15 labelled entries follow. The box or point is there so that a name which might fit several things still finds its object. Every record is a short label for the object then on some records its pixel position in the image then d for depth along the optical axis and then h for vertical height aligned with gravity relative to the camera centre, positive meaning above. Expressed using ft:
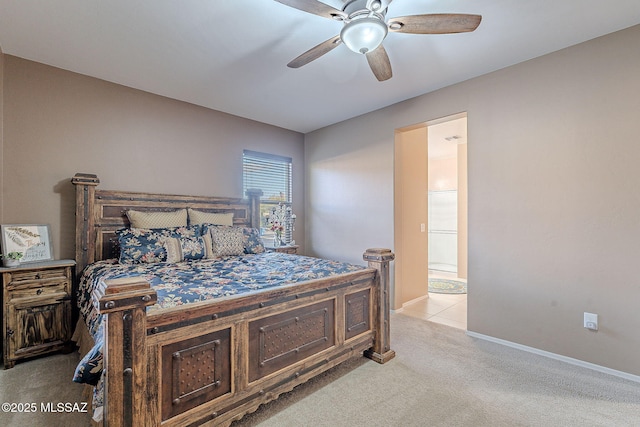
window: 14.82 +1.81
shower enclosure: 20.97 -1.49
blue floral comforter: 4.93 -1.61
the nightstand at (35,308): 7.82 -2.70
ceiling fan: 5.78 +3.91
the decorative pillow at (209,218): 11.93 -0.25
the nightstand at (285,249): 13.34 -1.74
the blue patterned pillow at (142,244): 9.14 -1.05
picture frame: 8.48 -0.86
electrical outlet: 7.89 -3.04
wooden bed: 4.05 -2.49
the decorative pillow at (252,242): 11.64 -1.24
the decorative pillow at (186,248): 9.51 -1.22
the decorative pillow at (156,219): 10.52 -0.25
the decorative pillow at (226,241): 10.64 -1.09
